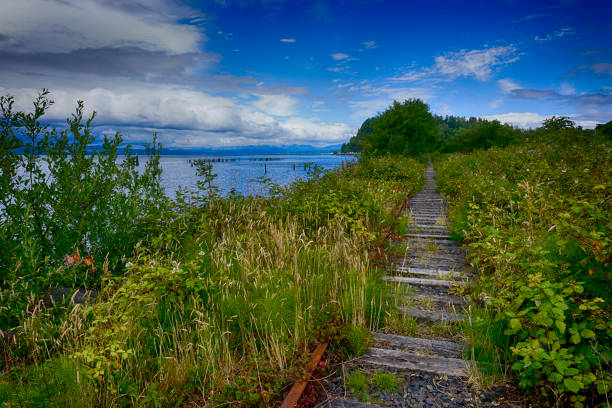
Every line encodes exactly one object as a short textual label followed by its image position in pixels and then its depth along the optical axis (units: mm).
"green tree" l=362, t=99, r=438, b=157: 33938
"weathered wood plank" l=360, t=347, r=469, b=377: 2992
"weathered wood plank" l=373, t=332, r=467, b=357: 3342
